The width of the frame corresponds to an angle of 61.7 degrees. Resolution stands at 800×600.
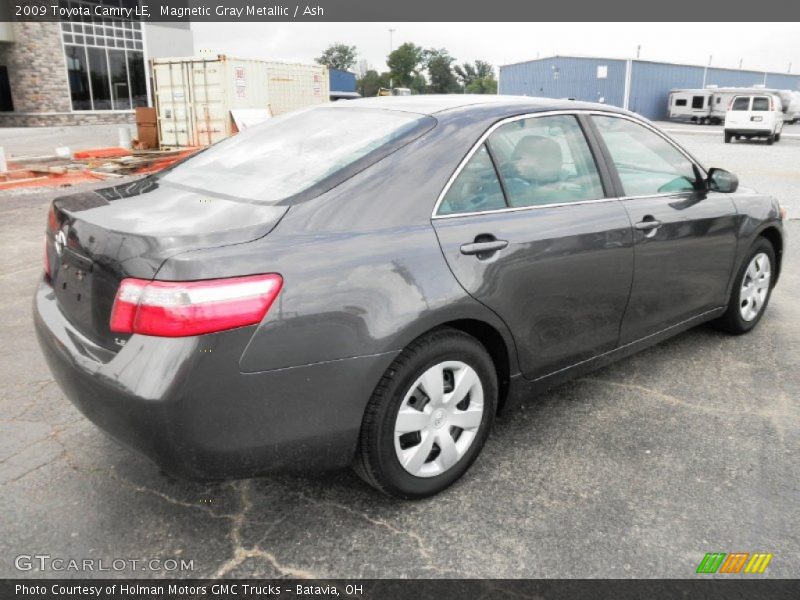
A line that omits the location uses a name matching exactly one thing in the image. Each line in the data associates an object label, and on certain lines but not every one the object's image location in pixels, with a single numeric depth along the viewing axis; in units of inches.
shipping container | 637.3
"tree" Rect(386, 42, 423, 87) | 3927.2
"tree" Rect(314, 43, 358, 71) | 4690.0
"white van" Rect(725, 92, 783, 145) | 965.2
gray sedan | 81.5
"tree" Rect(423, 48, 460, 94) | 4453.7
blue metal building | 1879.9
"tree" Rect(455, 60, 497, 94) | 4335.6
